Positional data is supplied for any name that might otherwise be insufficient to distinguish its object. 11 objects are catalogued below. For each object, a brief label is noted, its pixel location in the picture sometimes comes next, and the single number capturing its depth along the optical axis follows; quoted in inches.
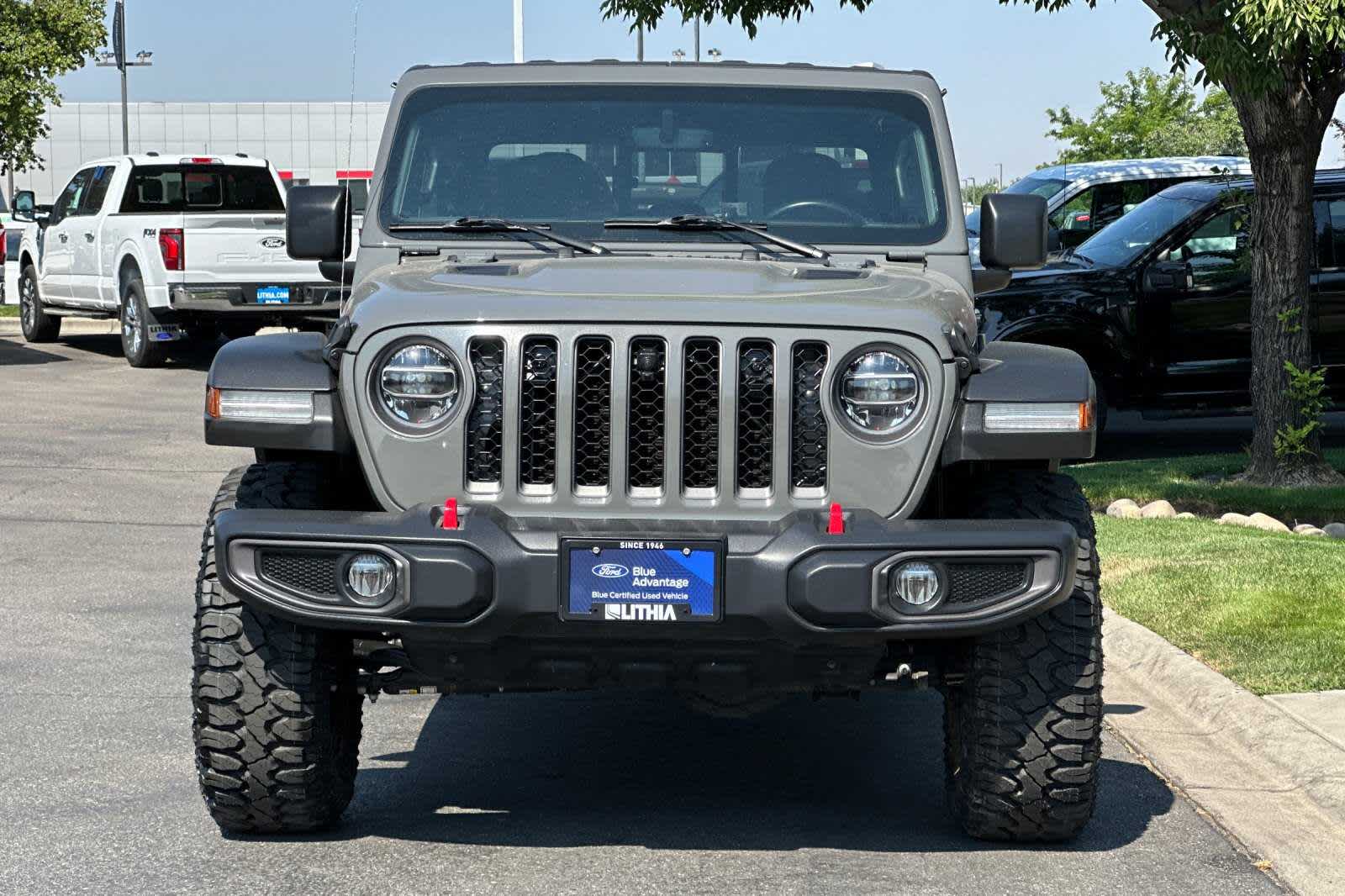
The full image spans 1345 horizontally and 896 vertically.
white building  2945.4
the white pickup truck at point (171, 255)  768.3
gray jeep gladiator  187.2
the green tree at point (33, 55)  1305.4
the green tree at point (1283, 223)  498.6
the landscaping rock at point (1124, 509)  463.5
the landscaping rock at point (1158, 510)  465.1
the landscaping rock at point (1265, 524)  449.4
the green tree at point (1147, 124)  1508.4
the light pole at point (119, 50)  1781.5
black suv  572.4
